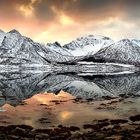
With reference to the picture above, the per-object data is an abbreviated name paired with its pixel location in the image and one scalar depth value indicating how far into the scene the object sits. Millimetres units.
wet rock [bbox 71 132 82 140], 17380
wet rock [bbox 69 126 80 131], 19219
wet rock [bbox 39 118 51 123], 21899
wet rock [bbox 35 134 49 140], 17104
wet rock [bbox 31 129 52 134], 18368
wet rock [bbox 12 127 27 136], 18070
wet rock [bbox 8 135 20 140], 17177
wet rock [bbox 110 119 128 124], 21294
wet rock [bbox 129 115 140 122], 22114
